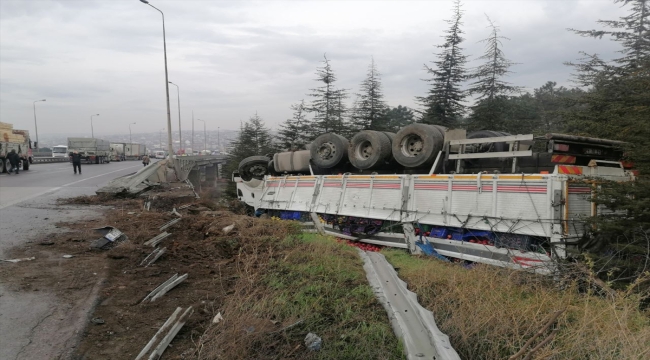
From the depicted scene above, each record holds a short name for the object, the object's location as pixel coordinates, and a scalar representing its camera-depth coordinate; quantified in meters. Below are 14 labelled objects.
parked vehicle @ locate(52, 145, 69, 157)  46.53
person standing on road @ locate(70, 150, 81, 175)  21.64
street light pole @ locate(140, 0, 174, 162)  20.37
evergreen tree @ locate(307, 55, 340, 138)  27.42
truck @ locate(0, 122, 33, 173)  21.42
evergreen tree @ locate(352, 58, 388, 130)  25.92
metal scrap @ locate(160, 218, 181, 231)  7.33
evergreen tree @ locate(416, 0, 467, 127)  20.23
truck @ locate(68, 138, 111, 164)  36.56
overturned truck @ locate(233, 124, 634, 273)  5.94
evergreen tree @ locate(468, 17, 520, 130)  19.08
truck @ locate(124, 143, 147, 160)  58.26
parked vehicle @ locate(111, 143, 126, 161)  49.23
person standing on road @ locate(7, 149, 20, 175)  21.27
